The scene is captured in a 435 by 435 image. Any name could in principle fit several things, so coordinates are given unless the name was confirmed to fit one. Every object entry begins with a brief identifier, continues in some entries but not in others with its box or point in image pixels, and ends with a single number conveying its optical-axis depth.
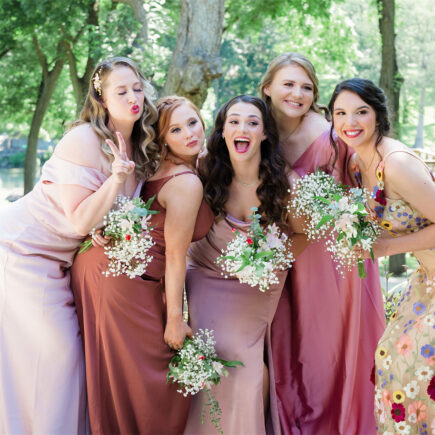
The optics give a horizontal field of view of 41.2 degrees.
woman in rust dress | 4.28
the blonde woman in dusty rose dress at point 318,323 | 4.89
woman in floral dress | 3.70
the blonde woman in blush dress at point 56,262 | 4.22
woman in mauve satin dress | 4.42
